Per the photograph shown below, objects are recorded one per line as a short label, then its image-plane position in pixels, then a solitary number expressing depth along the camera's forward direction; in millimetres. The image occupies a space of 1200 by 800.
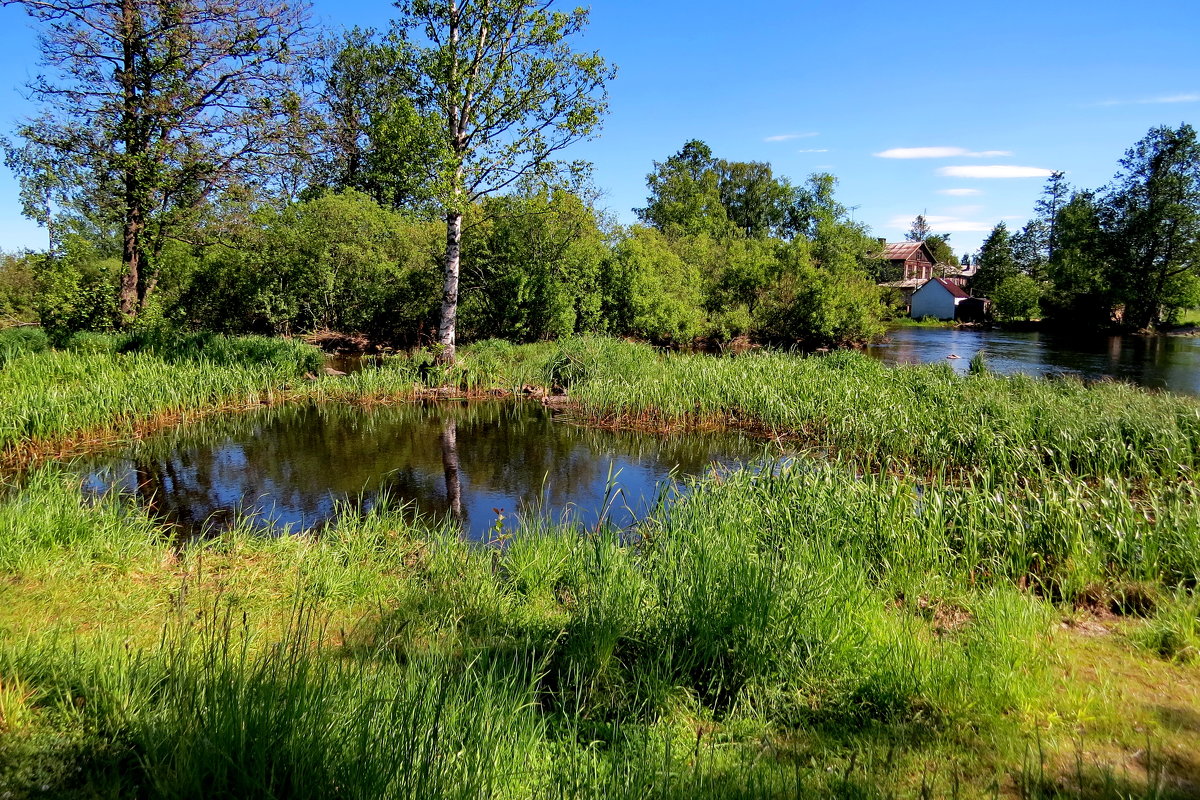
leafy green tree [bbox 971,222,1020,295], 53719
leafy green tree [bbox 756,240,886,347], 29047
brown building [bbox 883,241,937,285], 62684
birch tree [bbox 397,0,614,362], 16672
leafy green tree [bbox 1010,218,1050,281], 56631
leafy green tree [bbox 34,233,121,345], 16266
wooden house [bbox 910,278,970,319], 55062
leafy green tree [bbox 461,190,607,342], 22578
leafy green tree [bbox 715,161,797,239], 55562
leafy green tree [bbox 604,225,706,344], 25891
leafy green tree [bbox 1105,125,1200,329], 42125
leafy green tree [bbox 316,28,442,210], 15891
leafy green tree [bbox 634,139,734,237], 48688
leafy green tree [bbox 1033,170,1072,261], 61875
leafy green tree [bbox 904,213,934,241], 90056
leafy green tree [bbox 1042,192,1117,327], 44281
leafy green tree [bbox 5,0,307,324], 15289
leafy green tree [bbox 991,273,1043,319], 48562
